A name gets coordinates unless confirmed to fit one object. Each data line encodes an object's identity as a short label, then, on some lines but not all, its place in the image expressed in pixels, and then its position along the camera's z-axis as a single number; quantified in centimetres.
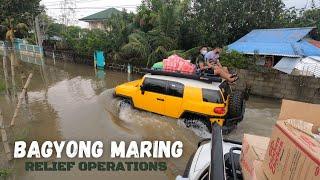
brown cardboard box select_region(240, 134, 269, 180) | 154
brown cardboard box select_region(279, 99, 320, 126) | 146
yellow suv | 503
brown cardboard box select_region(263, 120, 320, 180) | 102
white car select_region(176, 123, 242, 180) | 151
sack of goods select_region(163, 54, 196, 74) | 577
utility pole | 1308
